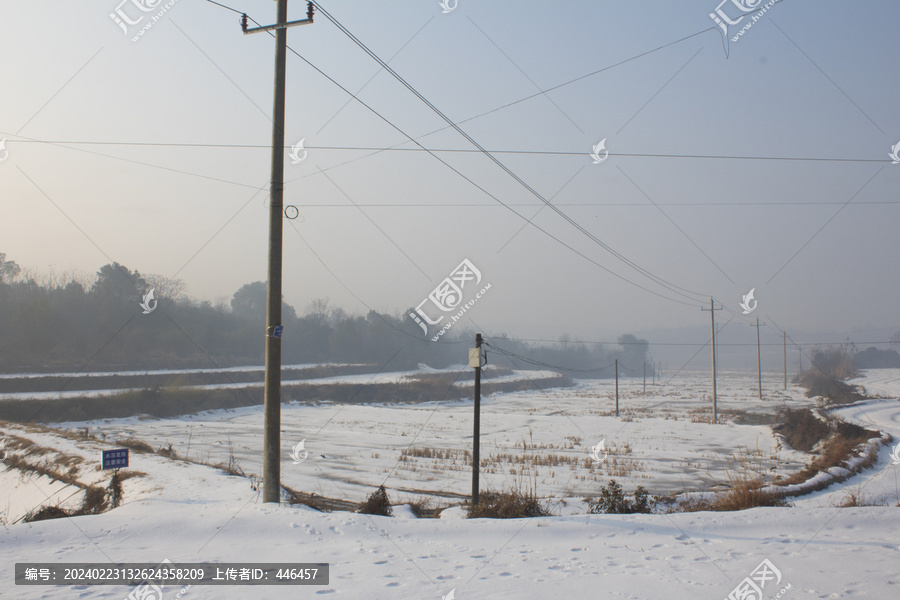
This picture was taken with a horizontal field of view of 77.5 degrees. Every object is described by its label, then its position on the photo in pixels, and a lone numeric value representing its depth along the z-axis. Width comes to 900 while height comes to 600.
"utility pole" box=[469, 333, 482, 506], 14.35
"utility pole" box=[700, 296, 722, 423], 48.38
